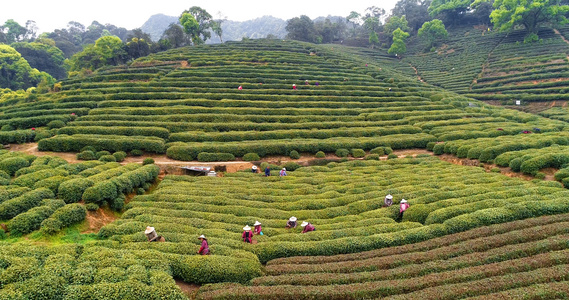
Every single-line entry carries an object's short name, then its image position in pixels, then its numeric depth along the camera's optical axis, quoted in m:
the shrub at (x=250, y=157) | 27.42
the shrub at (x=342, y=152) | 28.77
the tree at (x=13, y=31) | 96.00
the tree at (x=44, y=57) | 77.50
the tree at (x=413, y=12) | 98.81
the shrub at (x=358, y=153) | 28.88
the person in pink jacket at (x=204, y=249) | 12.55
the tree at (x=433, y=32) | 79.00
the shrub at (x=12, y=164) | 19.86
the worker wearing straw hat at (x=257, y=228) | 14.77
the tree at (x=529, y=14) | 59.53
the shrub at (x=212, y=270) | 11.59
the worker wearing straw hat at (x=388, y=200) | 17.31
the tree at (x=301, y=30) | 96.81
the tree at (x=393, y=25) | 89.88
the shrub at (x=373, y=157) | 28.02
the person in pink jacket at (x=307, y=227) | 15.02
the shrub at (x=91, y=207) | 16.83
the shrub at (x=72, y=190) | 16.94
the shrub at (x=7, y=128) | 29.43
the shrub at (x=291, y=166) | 26.34
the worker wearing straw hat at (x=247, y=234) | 13.87
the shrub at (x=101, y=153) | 25.84
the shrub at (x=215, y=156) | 26.64
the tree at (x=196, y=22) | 72.44
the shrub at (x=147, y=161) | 24.80
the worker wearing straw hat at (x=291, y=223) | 15.55
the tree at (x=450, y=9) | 84.39
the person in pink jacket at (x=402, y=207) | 16.52
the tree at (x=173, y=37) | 74.79
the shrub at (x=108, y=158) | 24.79
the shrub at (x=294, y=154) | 28.12
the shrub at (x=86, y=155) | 25.27
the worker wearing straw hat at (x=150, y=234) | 13.34
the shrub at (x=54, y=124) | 29.93
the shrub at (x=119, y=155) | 25.59
